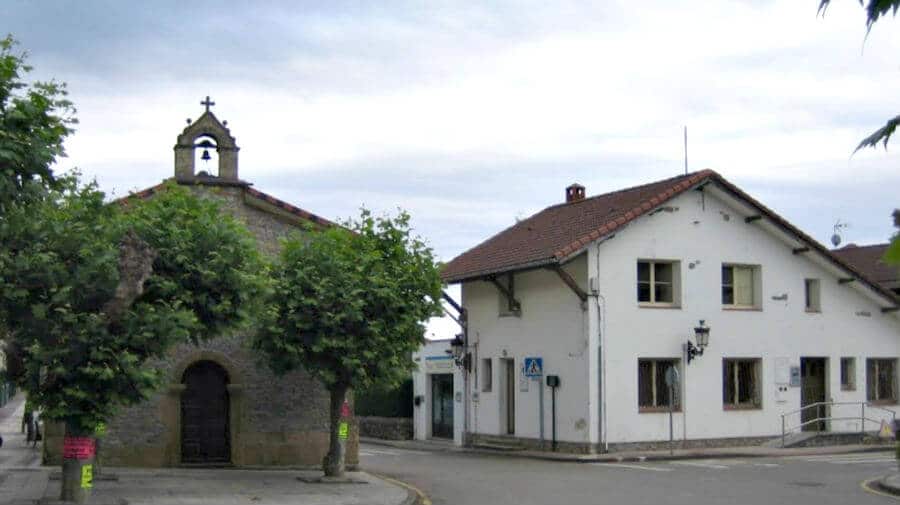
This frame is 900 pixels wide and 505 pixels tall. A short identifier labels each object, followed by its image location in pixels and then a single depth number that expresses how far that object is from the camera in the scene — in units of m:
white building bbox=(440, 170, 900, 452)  28.94
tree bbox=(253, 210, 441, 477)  19.80
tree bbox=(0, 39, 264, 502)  14.55
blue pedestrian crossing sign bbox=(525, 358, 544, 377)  29.78
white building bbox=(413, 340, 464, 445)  36.22
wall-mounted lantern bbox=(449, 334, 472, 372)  34.09
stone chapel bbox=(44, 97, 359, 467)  22.25
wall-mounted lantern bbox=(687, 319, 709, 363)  29.72
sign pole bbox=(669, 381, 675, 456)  28.78
